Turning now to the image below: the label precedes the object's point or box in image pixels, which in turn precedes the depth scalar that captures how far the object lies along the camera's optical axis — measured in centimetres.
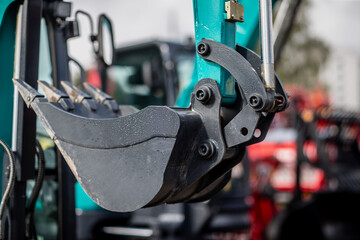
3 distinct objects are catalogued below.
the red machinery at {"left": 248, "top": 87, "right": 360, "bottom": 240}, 546
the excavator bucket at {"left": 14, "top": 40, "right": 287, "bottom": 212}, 163
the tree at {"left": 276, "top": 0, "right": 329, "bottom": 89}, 1667
